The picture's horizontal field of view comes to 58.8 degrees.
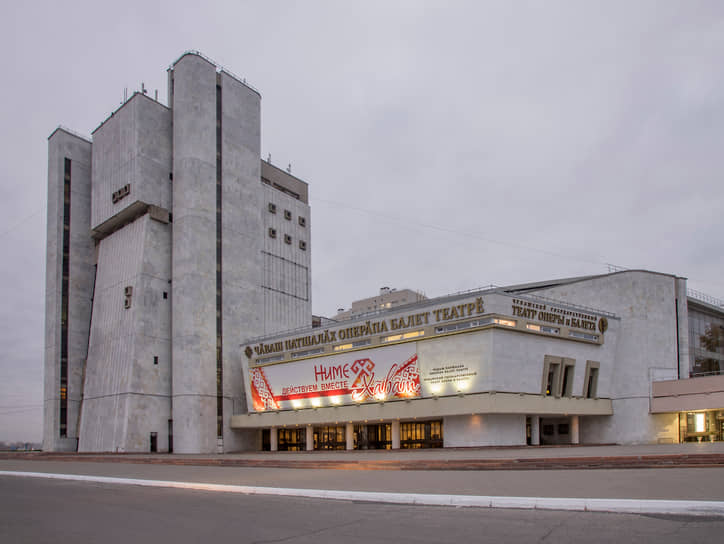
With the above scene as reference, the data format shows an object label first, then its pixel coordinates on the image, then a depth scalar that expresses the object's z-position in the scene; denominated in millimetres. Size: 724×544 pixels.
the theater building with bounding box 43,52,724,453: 47500
